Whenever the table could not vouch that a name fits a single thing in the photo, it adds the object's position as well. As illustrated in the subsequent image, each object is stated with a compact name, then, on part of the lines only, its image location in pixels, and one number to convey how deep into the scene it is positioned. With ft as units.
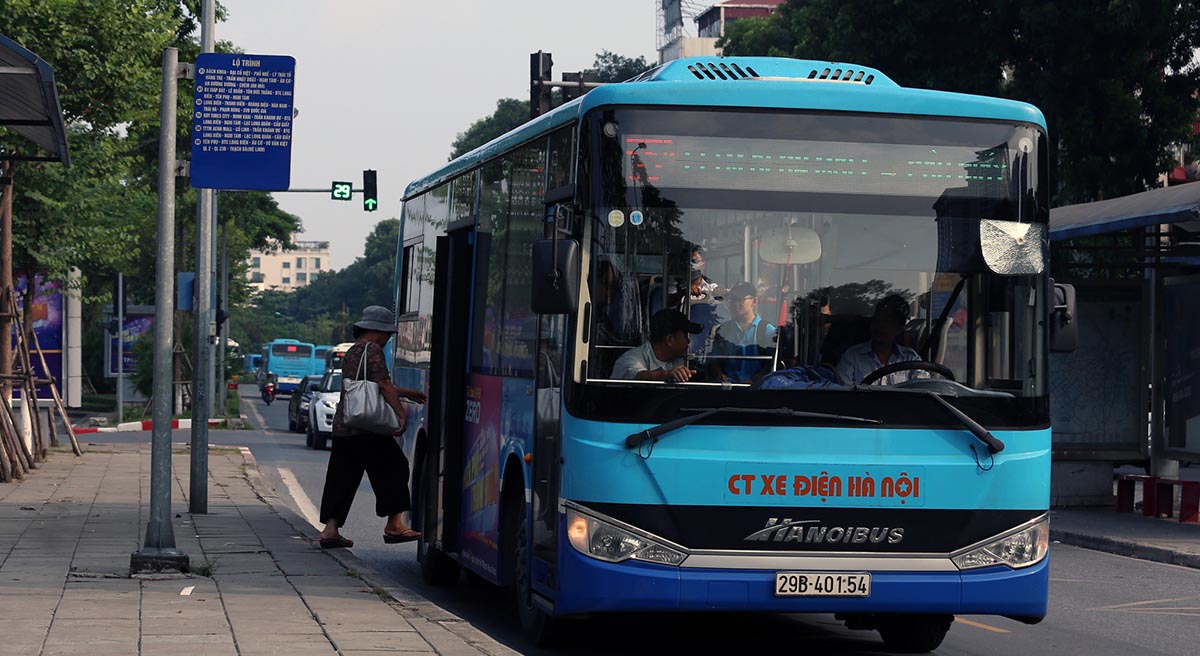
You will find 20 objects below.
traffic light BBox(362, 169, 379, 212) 124.15
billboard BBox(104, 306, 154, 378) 197.27
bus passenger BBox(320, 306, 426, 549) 44.06
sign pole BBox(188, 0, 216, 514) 56.80
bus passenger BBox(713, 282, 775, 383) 27.07
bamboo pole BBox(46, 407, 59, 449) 93.66
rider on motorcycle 246.68
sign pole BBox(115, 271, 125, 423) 117.29
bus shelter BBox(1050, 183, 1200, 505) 61.67
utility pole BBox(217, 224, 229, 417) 165.39
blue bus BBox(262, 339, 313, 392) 325.62
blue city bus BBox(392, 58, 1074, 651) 26.84
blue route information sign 41.68
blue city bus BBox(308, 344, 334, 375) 328.49
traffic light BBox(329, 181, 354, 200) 128.67
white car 113.19
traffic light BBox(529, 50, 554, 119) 91.86
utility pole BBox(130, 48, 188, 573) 37.88
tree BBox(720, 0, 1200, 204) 97.96
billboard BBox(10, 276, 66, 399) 157.38
